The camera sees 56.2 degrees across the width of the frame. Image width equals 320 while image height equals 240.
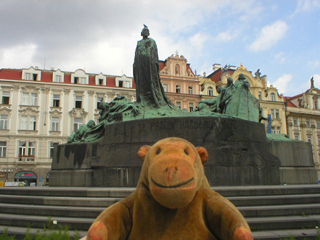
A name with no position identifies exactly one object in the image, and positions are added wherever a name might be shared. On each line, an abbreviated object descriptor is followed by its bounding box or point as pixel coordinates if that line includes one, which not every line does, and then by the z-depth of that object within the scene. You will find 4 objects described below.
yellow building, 43.91
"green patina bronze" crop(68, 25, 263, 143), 10.52
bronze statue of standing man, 10.68
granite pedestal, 7.97
